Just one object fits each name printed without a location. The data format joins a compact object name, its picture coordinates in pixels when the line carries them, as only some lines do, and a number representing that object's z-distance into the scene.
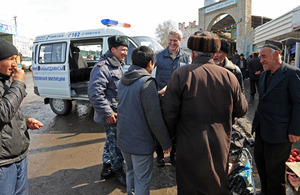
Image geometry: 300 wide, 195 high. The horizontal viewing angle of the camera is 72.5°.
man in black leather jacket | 1.57
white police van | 5.70
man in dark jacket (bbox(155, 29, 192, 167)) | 3.17
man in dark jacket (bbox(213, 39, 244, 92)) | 2.88
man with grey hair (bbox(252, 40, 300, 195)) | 2.18
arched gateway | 19.69
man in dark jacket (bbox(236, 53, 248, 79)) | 11.87
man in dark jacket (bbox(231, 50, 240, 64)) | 11.73
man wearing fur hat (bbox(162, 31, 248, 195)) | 1.64
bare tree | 50.06
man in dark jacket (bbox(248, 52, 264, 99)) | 8.29
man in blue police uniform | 2.72
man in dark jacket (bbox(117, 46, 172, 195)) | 1.91
